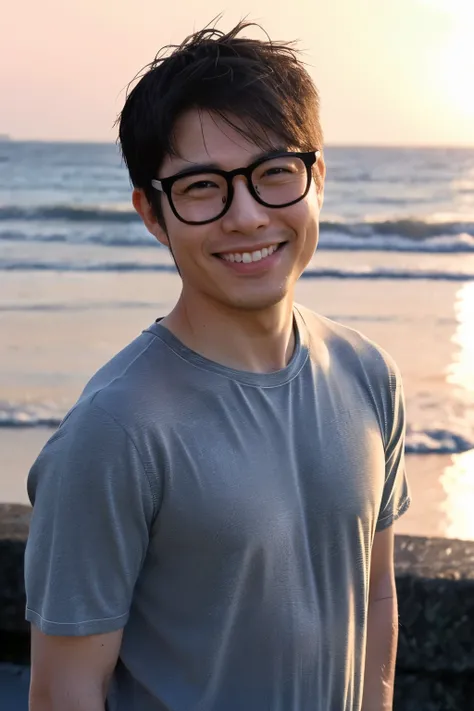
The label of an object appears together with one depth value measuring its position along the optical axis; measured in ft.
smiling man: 4.89
